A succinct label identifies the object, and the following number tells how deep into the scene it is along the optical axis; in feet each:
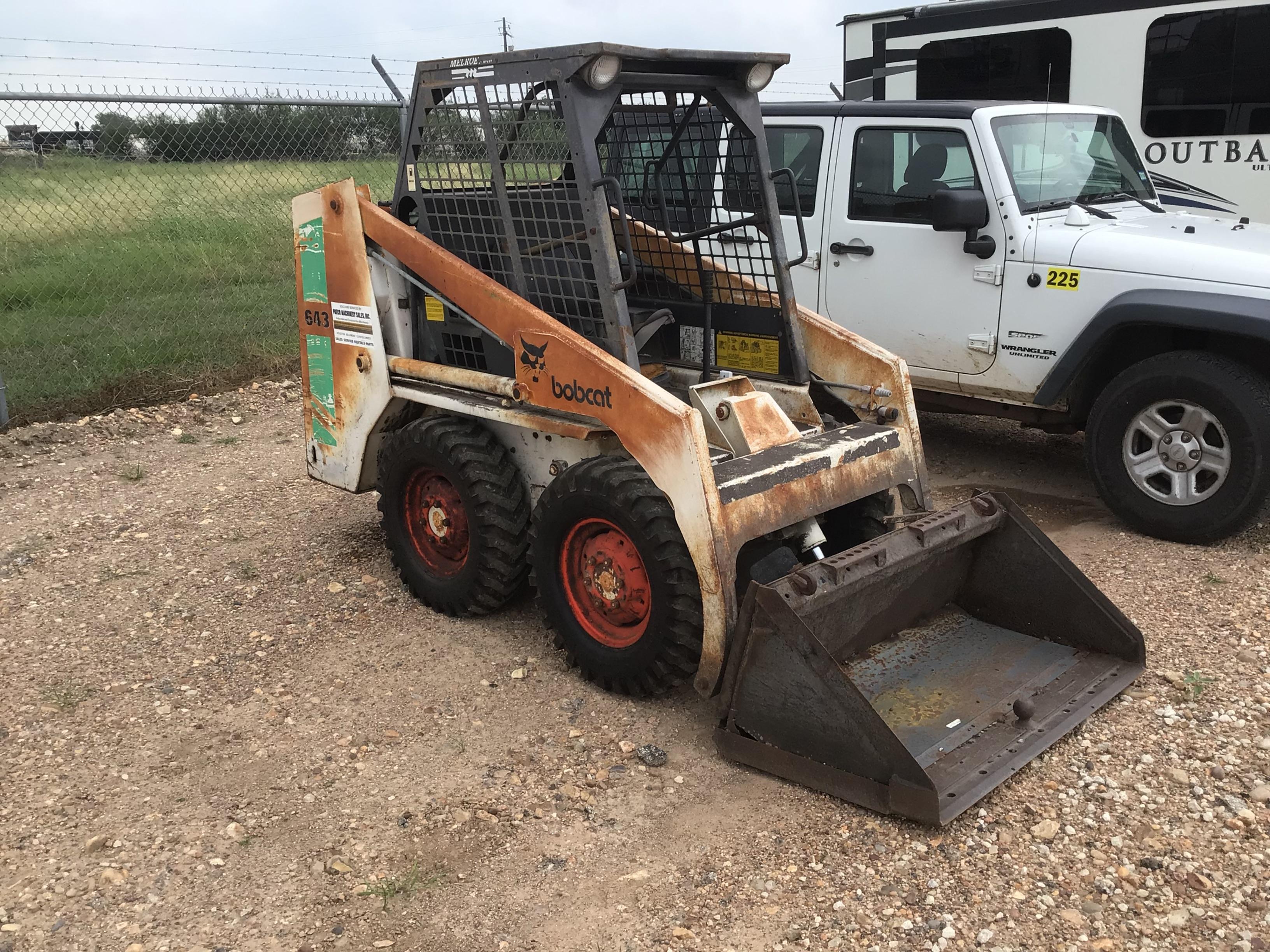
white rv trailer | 23.73
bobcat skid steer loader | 11.44
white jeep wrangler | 16.58
